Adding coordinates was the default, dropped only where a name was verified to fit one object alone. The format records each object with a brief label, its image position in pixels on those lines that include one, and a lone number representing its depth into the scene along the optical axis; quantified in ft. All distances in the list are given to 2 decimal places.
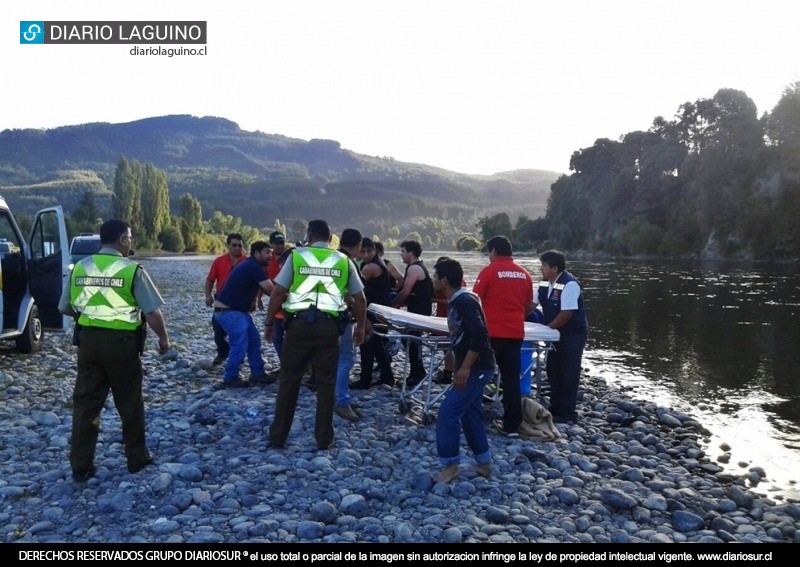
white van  37.01
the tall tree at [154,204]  278.46
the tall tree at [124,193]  263.70
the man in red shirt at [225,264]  34.27
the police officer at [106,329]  18.61
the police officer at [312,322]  21.30
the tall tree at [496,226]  452.51
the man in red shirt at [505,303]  24.03
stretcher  25.41
